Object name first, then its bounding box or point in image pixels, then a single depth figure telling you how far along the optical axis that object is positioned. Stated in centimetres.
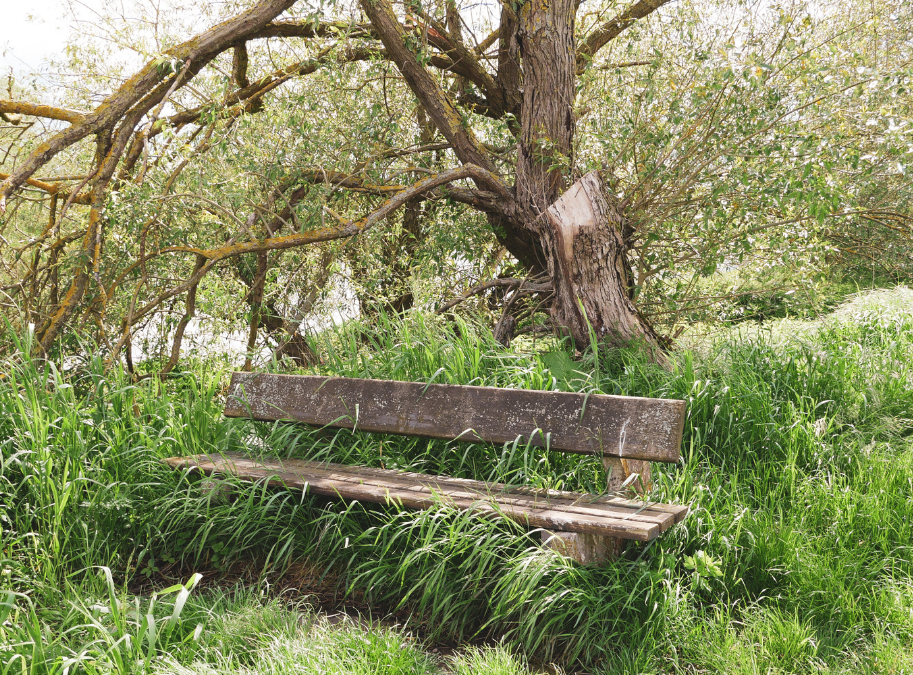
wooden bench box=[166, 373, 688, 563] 301
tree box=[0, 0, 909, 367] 479
